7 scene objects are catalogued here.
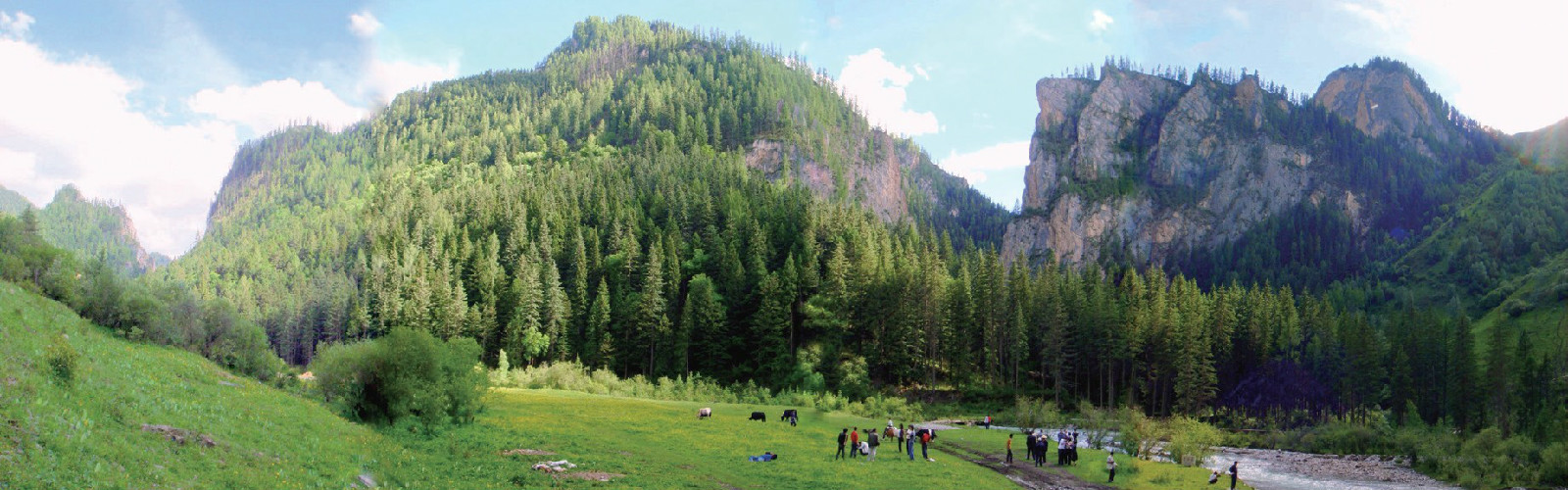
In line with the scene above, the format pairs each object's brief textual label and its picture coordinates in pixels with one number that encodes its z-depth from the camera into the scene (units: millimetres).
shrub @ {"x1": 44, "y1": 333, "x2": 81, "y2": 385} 19547
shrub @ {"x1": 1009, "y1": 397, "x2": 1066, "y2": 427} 75500
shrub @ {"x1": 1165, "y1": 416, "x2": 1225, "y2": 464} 51531
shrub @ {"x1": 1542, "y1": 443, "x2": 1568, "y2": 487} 49219
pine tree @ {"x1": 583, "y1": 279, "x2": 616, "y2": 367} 103562
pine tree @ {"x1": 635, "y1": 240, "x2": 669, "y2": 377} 102438
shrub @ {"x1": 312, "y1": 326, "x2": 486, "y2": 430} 38688
